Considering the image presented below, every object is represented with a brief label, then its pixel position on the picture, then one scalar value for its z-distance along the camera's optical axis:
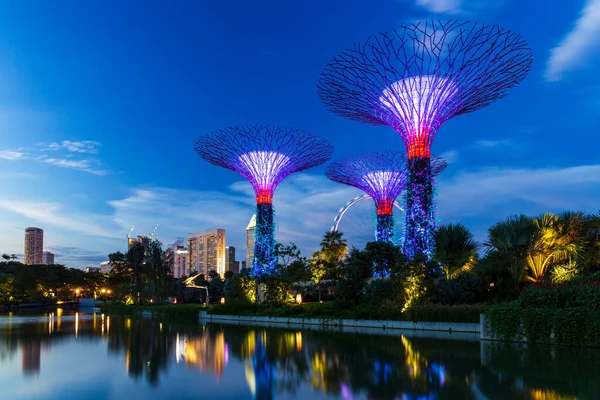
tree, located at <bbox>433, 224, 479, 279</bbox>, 29.39
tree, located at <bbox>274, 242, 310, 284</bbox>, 40.94
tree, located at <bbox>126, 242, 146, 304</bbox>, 60.25
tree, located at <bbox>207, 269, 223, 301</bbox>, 68.31
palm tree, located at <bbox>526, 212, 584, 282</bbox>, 23.31
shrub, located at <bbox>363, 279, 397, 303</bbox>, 27.78
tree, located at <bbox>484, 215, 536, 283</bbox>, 23.70
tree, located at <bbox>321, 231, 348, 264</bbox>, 49.12
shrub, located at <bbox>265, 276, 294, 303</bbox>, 37.44
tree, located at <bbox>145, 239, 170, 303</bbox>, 57.62
